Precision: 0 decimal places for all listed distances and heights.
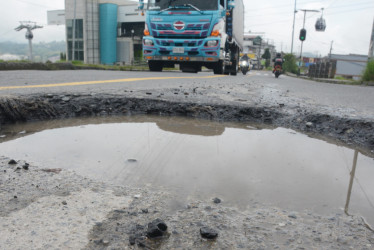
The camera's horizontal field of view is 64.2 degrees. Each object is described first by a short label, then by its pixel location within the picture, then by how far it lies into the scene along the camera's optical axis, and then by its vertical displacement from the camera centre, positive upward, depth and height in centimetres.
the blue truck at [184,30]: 814 +100
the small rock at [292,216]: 128 -61
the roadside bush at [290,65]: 4595 +86
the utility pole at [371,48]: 1113 +94
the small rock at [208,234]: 107 -59
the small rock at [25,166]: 163 -56
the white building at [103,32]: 3578 +395
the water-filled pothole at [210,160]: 153 -61
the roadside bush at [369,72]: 1044 +5
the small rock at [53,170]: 164 -59
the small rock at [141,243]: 101 -59
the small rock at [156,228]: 105 -57
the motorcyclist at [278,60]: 1555 +53
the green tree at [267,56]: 7369 +342
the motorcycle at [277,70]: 1505 +1
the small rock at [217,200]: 138 -61
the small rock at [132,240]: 101 -59
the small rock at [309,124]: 301 -53
